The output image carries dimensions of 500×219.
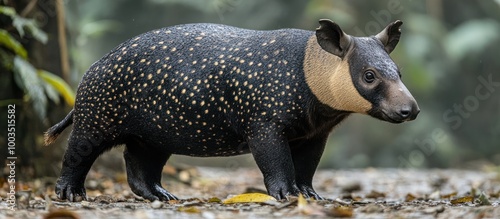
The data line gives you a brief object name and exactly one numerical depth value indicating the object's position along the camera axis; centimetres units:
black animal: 1458
